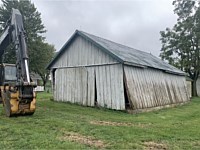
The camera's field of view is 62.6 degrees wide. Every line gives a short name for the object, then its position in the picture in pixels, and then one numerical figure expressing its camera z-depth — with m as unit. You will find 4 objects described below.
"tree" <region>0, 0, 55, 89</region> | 23.87
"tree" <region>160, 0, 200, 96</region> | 22.12
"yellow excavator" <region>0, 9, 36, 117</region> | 6.49
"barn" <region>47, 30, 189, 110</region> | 9.64
